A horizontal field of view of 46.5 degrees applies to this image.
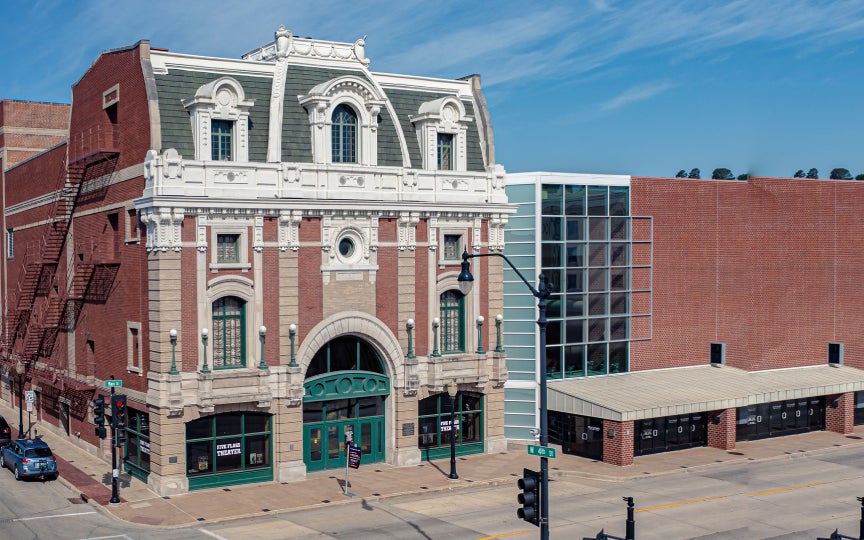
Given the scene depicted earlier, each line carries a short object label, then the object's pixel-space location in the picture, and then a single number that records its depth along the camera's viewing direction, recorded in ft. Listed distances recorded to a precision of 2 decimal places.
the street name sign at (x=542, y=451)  79.05
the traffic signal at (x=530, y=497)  73.31
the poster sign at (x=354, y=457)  122.31
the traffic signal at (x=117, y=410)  118.83
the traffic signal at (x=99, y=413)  121.70
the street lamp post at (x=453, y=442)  131.44
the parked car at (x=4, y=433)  151.74
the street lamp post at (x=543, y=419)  75.00
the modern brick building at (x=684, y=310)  153.48
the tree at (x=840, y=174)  260.21
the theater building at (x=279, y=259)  124.98
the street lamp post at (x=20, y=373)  157.69
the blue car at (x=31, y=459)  129.49
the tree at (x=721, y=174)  221.46
